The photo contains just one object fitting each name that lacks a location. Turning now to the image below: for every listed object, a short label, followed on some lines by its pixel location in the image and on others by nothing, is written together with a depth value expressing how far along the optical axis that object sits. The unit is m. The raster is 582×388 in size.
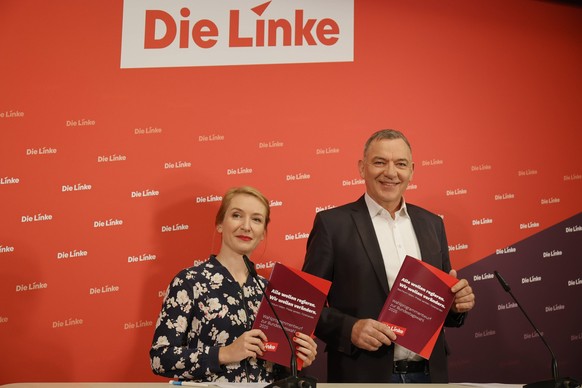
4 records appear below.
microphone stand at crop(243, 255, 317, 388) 1.87
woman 2.19
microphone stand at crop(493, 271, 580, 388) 1.97
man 2.44
